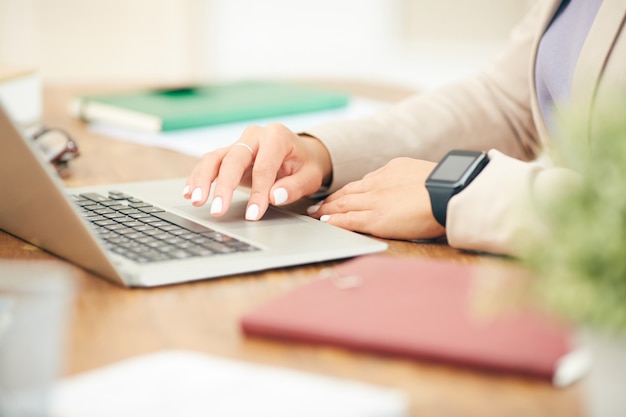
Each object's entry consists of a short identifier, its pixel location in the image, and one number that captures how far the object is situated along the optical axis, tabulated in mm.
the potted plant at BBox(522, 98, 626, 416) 747
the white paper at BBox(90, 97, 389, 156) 1719
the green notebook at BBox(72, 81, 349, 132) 1877
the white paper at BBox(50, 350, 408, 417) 826
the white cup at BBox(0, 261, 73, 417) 801
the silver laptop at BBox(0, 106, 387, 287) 1057
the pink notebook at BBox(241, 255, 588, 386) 882
